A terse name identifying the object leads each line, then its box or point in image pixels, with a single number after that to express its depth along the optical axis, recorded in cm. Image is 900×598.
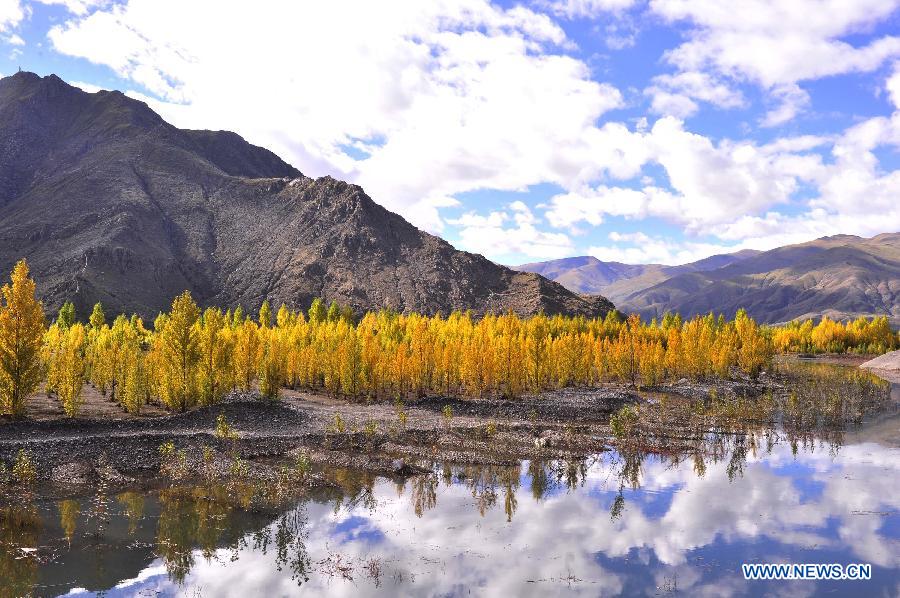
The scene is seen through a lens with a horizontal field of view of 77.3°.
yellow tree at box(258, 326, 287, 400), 6100
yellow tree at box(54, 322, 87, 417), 4394
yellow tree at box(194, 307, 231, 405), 5294
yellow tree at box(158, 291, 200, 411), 5106
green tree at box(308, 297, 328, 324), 13188
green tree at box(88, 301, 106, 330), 11206
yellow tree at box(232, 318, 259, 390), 7102
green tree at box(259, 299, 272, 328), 13323
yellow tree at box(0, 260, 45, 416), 4144
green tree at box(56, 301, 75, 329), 11645
